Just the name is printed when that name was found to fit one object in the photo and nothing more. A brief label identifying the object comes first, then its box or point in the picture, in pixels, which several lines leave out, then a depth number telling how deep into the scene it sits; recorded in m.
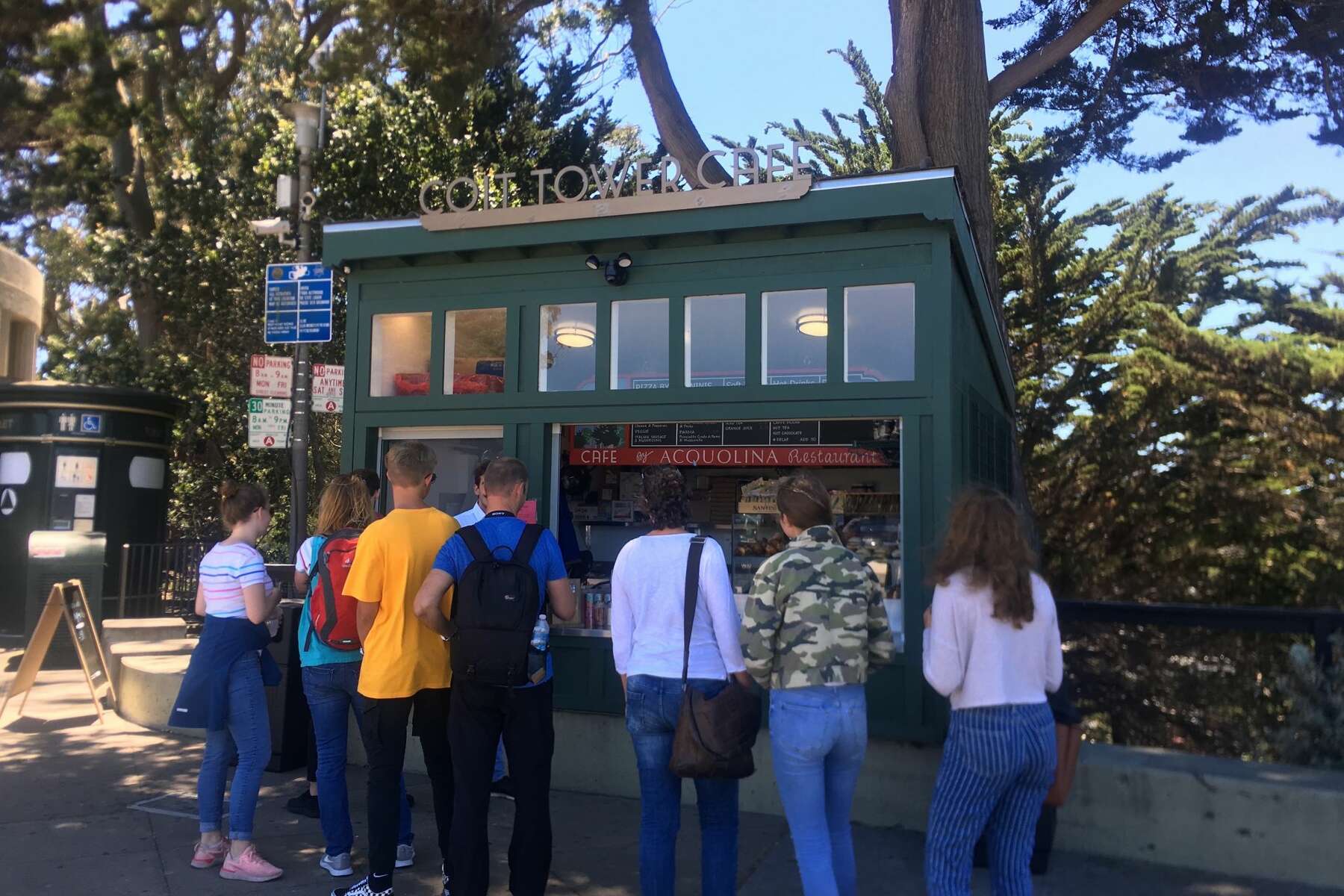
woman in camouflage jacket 3.42
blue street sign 8.90
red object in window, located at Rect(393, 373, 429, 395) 6.52
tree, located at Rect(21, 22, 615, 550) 14.76
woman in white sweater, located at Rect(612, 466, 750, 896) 3.60
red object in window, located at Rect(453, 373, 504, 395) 6.30
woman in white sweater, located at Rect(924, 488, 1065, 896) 3.20
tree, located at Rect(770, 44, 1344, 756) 11.89
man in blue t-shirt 3.80
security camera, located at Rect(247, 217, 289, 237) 10.33
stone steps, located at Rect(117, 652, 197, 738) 7.24
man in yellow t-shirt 3.99
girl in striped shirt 4.44
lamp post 9.24
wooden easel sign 7.36
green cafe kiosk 5.35
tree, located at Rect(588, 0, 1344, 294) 10.70
